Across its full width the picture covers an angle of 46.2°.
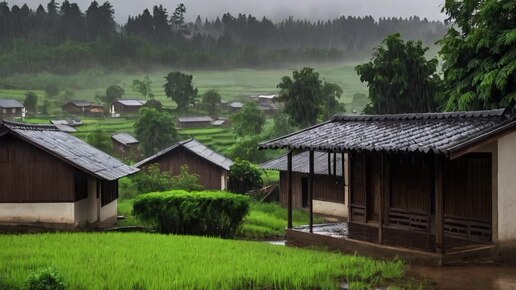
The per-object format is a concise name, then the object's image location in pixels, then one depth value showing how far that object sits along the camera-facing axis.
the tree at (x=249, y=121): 68.88
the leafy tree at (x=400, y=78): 36.41
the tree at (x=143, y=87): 107.56
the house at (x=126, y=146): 64.31
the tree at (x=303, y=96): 48.81
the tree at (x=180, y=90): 88.75
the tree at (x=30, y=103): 91.44
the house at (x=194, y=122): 85.59
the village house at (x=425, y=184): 14.33
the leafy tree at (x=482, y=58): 22.78
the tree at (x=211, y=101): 96.38
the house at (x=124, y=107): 95.62
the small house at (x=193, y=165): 45.50
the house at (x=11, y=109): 83.88
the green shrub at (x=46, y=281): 9.83
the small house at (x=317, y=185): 29.34
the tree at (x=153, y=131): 64.12
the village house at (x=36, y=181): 21.67
